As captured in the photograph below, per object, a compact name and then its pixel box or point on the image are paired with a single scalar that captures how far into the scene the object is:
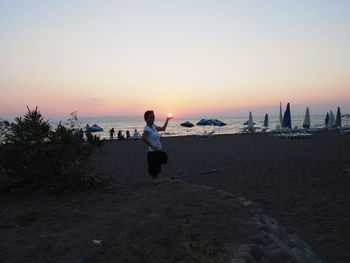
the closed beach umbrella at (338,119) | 35.56
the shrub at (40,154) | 5.17
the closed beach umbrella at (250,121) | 37.25
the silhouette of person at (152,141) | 5.46
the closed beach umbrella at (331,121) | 37.22
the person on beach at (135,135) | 31.38
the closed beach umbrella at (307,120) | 31.63
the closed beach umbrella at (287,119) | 26.01
